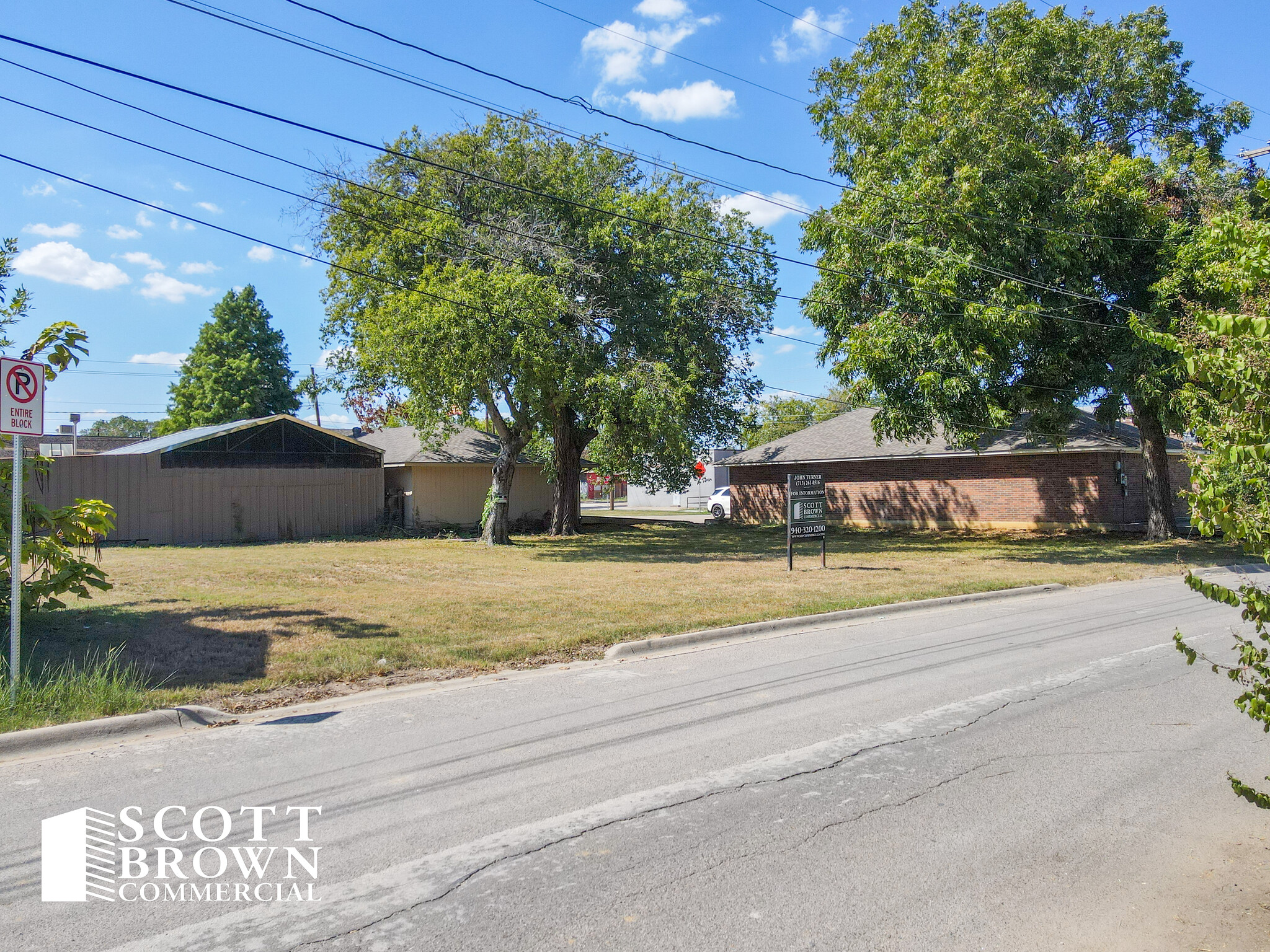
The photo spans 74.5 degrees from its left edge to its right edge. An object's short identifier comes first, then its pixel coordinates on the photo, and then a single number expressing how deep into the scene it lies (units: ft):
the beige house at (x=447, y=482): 104.06
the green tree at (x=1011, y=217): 60.13
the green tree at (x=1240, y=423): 11.67
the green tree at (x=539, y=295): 64.13
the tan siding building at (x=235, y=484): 82.43
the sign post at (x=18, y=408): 22.49
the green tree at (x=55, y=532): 26.89
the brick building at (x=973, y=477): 89.86
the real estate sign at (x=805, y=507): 58.03
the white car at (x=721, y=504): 140.15
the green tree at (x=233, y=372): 169.27
